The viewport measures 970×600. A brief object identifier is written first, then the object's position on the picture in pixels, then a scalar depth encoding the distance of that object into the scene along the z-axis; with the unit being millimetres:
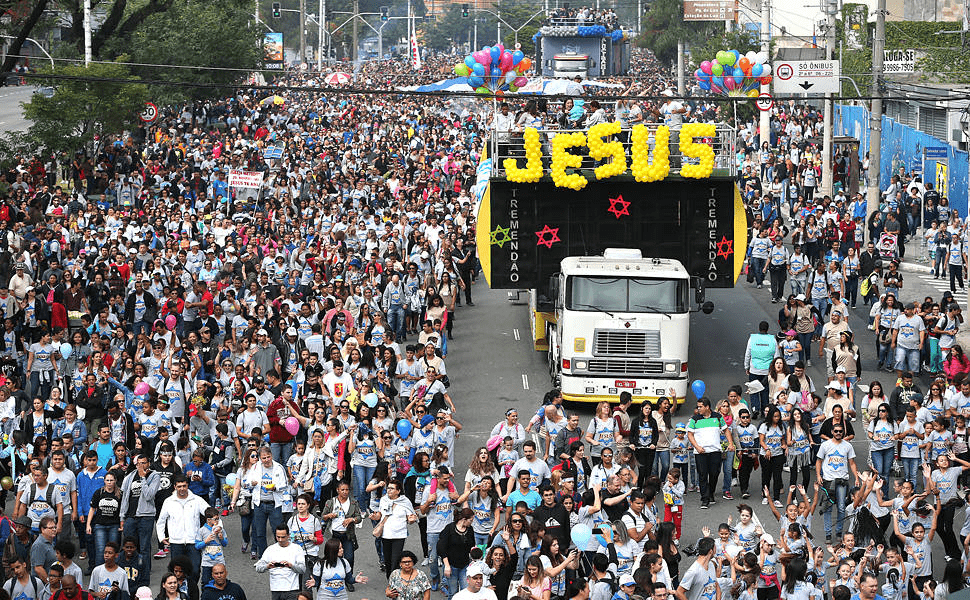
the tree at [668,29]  94900
